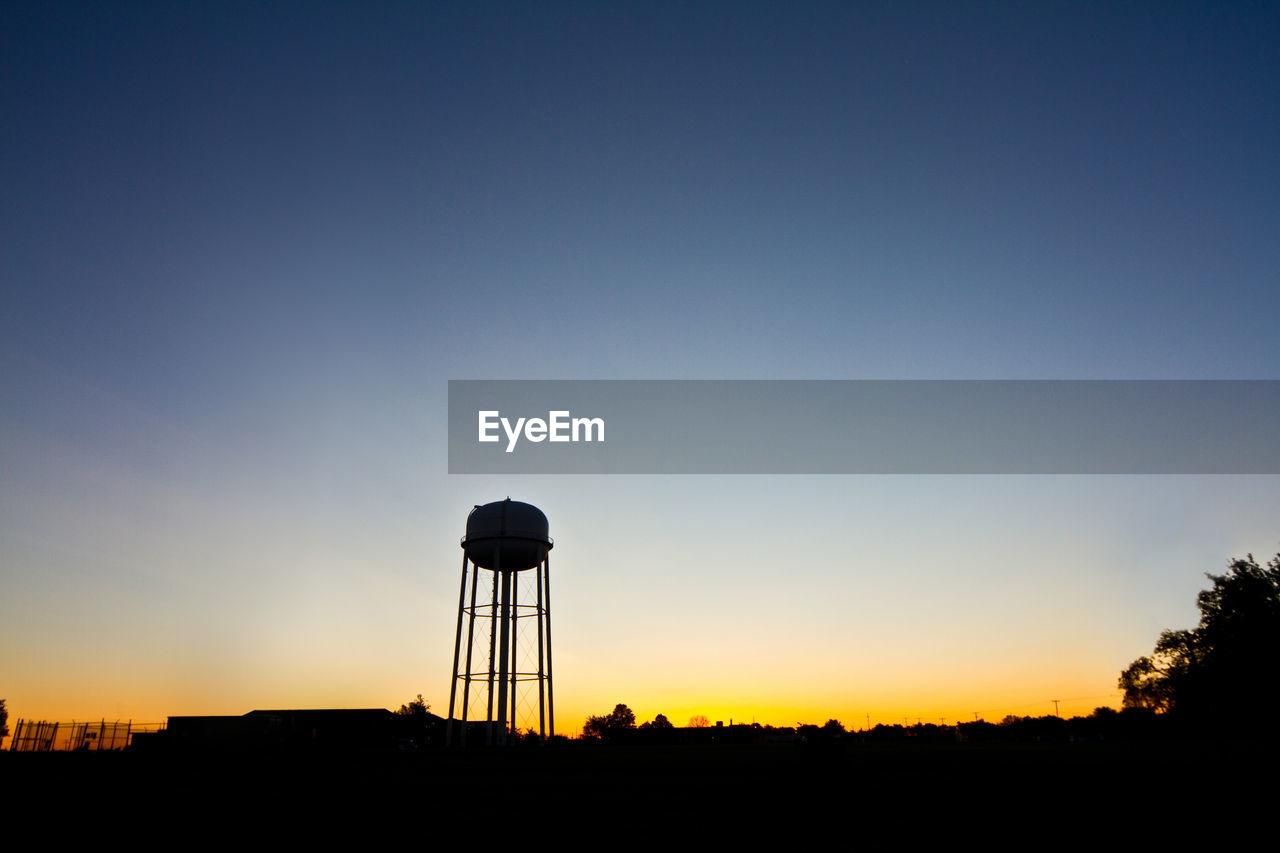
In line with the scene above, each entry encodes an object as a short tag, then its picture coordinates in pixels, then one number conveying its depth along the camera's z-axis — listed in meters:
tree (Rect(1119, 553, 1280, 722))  66.25
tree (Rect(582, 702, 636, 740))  175.62
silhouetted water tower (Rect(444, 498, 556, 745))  53.25
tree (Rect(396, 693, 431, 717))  162.86
